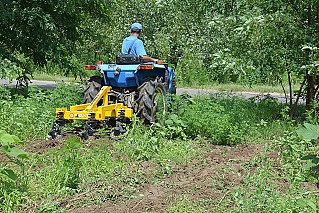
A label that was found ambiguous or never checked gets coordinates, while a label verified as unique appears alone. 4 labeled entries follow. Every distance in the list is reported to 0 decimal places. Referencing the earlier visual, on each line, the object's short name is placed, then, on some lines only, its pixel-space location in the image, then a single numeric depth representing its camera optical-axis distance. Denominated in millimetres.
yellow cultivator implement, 8312
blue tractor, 8406
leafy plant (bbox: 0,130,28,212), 5004
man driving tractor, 9570
